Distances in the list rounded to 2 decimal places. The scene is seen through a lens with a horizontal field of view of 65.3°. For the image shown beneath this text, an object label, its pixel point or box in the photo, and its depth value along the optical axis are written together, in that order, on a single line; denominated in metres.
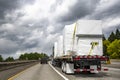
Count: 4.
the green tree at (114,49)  39.29
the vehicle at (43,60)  25.88
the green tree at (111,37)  50.76
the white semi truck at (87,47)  6.88
